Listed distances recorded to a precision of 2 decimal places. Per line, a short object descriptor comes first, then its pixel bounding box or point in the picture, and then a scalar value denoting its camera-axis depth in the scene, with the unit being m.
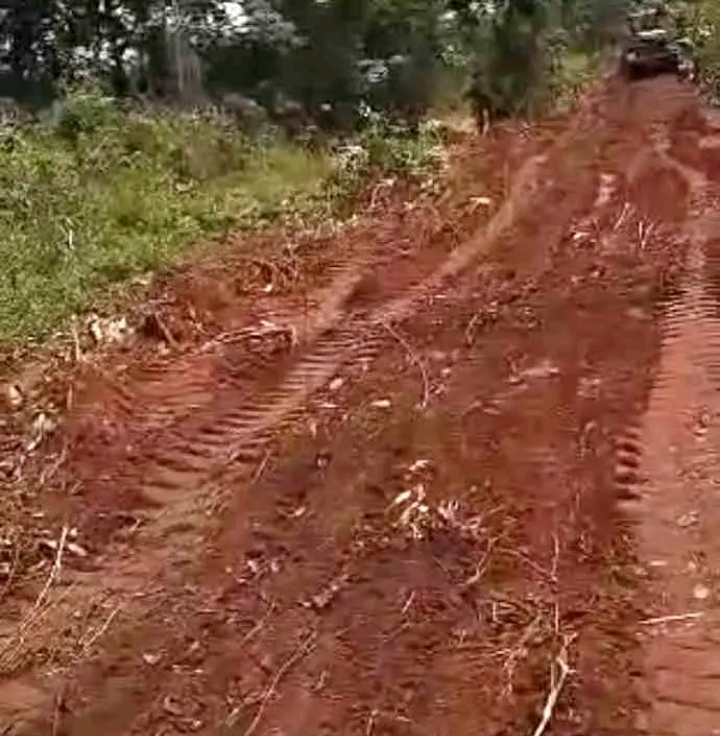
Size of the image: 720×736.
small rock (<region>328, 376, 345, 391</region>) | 6.41
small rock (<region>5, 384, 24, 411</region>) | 6.37
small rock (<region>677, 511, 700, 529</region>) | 4.91
